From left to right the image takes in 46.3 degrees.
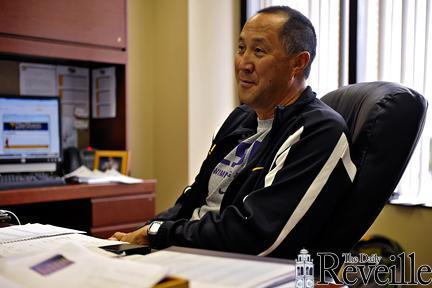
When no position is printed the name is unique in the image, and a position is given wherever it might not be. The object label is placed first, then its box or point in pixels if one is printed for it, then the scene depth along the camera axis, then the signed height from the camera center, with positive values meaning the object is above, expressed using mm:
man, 1257 -159
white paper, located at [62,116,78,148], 3025 -159
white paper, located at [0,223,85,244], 1200 -318
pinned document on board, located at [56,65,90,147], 3020 +57
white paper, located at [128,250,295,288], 652 -225
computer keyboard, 2365 -366
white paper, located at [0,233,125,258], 1053 -306
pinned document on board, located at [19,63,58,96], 2850 +154
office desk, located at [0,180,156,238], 2402 -514
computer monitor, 2582 -144
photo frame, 2850 -304
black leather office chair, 1283 -128
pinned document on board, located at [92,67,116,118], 2988 +83
